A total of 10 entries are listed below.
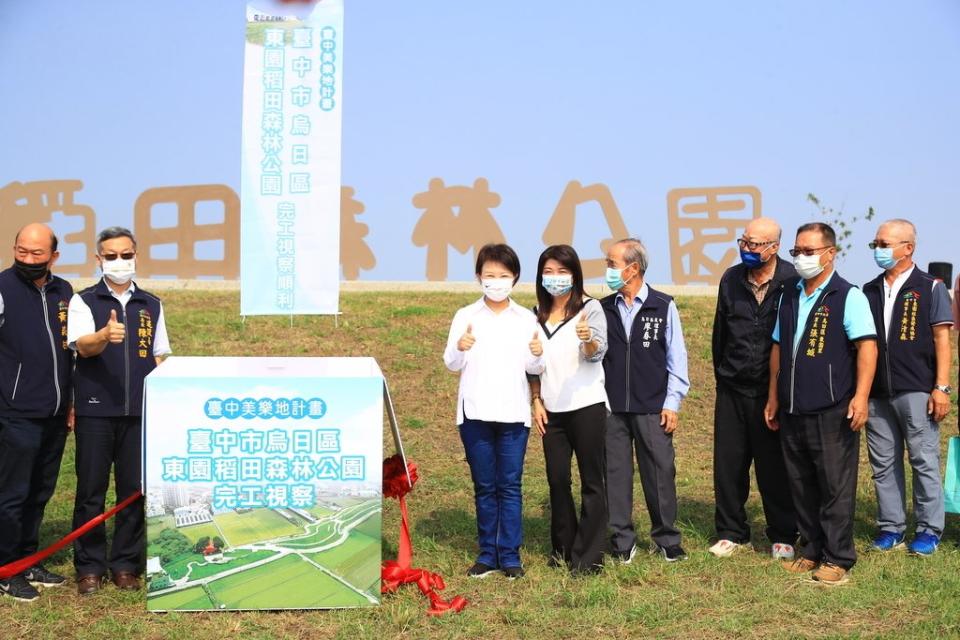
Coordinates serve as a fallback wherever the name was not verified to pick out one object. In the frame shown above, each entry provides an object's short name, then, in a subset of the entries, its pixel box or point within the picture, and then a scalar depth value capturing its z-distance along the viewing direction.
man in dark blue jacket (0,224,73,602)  4.75
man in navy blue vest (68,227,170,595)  4.76
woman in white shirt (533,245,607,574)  4.93
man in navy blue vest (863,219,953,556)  5.41
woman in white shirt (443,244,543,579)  4.82
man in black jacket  5.39
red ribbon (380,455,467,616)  4.59
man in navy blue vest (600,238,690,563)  5.27
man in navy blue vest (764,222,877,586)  4.93
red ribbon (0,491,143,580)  4.67
